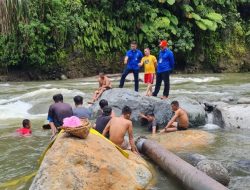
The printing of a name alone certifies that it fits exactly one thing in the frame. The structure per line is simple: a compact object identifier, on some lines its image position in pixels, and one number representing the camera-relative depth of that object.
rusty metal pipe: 3.77
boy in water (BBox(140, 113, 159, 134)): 7.03
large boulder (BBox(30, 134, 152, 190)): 3.83
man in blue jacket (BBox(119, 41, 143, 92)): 8.79
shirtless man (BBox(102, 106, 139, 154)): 5.14
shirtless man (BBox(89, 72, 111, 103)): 8.73
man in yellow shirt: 8.85
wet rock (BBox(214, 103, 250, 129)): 7.19
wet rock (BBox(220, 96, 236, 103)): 8.96
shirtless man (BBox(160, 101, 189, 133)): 6.88
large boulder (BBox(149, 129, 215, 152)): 5.99
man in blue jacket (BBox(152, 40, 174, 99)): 8.25
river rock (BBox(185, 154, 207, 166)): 4.90
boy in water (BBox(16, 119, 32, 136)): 6.83
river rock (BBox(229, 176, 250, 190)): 4.33
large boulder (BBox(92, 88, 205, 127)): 7.59
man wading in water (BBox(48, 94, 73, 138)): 5.95
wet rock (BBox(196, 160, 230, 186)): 4.34
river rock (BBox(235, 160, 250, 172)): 4.96
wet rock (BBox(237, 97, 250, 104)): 8.18
